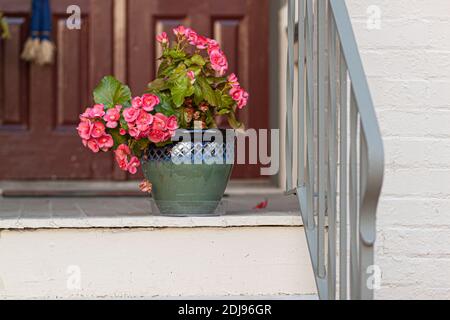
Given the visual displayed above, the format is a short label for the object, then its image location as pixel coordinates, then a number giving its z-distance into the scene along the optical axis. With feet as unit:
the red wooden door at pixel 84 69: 18.34
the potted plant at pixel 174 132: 11.40
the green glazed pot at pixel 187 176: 11.52
